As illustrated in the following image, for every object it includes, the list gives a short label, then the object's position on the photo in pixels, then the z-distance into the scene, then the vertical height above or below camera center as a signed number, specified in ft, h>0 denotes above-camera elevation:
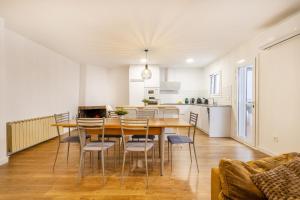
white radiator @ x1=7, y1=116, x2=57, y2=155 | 9.02 -2.37
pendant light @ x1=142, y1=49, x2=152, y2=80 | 12.18 +2.14
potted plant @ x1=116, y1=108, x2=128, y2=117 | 7.77 -0.67
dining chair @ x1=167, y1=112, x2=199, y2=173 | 7.36 -2.05
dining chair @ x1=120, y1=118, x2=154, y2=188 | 6.33 -1.25
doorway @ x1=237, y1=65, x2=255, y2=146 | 11.67 -0.17
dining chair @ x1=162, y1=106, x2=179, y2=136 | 10.40 -0.83
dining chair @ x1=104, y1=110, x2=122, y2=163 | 10.35 -1.05
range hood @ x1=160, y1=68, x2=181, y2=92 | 19.47 +2.22
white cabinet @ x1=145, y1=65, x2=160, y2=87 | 18.39 +2.62
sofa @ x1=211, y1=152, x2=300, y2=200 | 2.64 -1.45
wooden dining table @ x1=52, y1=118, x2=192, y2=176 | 6.64 -1.22
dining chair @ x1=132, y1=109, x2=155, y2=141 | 9.50 -0.94
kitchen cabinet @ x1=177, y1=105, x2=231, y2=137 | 13.55 -1.98
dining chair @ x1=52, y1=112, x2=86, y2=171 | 7.53 -2.07
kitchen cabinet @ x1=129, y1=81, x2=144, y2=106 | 18.30 +0.94
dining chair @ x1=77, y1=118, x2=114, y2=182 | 6.54 -1.40
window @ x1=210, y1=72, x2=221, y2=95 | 15.95 +1.92
